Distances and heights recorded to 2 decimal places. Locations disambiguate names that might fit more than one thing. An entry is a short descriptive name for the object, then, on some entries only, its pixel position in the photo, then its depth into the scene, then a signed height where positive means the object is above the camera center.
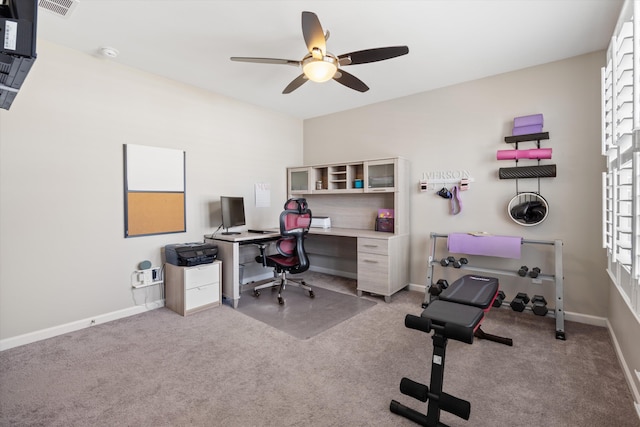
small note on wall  4.57 +0.27
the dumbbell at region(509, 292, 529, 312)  2.78 -0.85
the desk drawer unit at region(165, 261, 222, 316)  3.18 -0.82
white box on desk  4.62 -0.15
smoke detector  2.81 +1.52
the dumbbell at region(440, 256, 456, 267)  3.36 -0.55
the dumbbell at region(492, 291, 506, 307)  2.90 -0.84
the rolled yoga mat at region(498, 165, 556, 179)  3.07 +0.42
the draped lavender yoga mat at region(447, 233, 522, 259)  3.07 -0.36
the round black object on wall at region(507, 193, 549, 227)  3.13 +0.03
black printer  3.21 -0.45
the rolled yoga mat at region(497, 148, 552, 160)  3.06 +0.60
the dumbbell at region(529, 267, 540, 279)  2.90 -0.59
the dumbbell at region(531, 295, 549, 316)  2.75 -0.87
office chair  3.71 -0.45
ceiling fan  2.13 +1.21
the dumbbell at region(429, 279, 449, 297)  3.39 -0.85
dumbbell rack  2.69 -0.63
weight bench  1.57 -0.73
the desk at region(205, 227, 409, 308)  3.49 -0.58
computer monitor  3.77 +0.00
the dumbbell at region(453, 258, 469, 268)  3.30 -0.56
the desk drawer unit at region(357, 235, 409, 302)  3.62 -0.66
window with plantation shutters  1.51 +0.41
